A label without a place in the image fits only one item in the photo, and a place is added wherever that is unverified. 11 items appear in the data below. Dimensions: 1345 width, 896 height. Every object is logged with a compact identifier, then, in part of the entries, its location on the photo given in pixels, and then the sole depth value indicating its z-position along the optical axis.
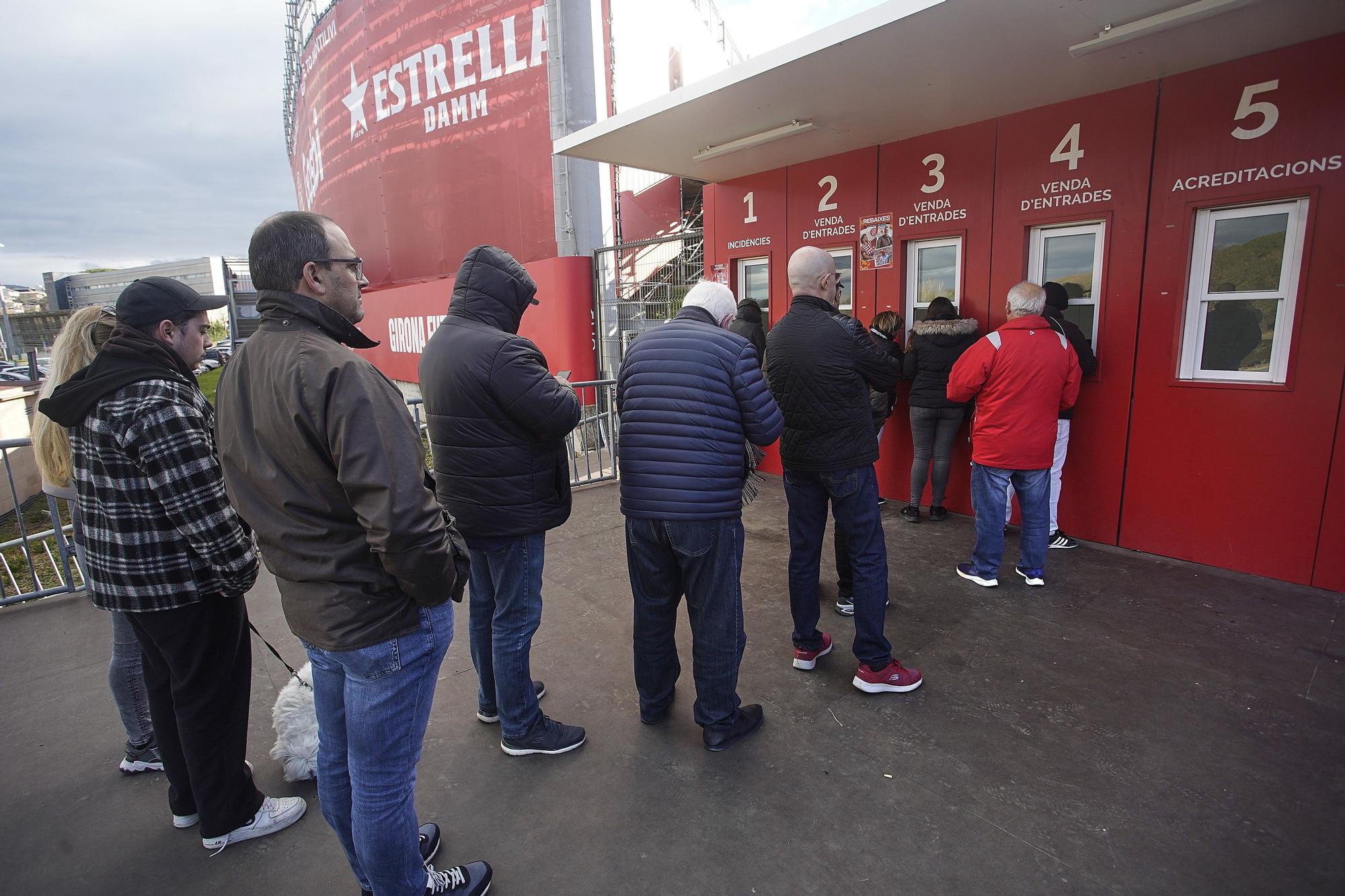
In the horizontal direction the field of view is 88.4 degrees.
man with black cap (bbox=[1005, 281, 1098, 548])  4.92
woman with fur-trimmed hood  5.54
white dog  2.80
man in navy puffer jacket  2.66
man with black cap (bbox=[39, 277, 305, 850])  2.13
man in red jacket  4.32
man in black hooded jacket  2.50
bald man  3.29
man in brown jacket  1.61
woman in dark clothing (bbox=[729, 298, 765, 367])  6.13
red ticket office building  4.04
